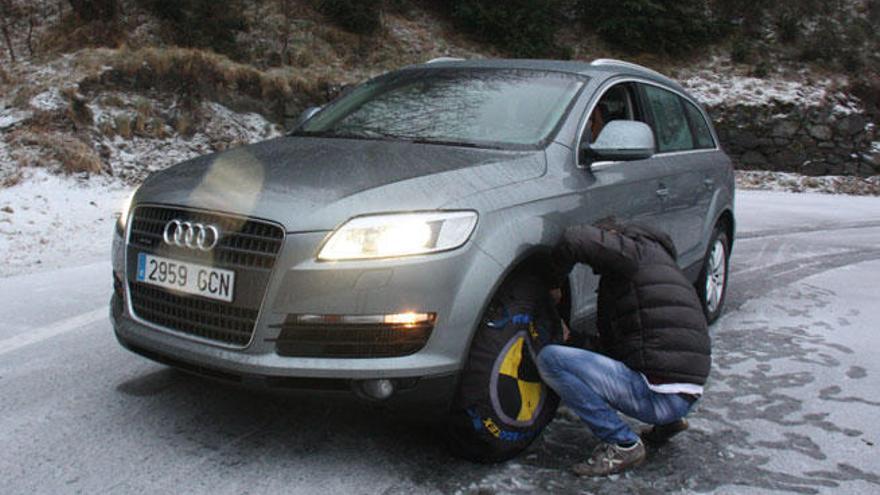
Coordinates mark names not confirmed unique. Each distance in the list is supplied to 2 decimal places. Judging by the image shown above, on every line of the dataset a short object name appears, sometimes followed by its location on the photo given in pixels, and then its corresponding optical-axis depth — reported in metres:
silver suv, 2.93
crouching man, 3.18
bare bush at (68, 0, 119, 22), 15.39
